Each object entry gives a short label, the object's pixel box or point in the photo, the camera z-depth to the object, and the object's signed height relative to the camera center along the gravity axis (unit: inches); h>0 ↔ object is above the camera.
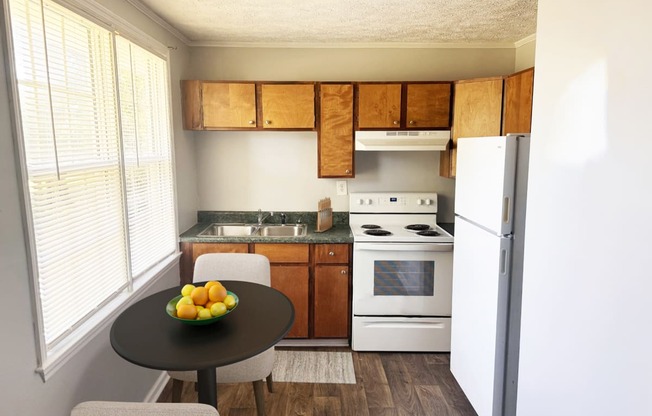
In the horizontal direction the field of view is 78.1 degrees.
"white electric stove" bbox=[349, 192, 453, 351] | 118.4 -38.6
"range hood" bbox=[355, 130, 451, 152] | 123.2 +6.7
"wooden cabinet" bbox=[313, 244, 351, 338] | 122.0 -39.6
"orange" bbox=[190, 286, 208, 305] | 64.3 -21.2
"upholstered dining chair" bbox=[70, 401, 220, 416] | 38.6 -23.9
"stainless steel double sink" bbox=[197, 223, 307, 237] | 140.3 -23.1
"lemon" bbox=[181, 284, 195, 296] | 67.0 -21.2
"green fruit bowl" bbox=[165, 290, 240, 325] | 61.4 -23.7
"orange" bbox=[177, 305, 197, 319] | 61.4 -22.7
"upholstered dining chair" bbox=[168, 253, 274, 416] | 83.1 -24.6
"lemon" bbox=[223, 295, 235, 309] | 65.6 -22.6
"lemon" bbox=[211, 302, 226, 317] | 62.4 -22.7
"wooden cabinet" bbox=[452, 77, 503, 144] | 115.8 +15.7
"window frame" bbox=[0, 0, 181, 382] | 54.7 -13.7
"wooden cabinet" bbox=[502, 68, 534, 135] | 102.4 +15.6
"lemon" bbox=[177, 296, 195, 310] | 62.7 -21.6
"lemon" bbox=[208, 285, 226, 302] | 64.8 -21.0
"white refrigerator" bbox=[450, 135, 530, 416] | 77.2 -21.5
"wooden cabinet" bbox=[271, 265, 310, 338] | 122.7 -37.0
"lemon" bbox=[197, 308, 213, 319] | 61.9 -23.2
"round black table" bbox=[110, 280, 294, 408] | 54.7 -26.0
